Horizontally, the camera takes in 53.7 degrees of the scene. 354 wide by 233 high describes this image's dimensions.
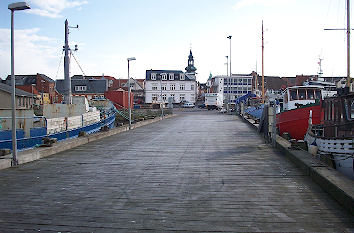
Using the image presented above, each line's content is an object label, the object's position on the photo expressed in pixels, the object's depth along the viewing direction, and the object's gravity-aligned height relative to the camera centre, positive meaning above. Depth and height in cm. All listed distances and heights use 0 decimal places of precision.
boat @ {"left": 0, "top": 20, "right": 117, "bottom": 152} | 1530 -101
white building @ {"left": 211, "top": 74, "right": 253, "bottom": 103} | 9806 +543
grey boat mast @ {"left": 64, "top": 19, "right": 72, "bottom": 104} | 2345 +202
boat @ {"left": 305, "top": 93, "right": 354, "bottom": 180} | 892 -89
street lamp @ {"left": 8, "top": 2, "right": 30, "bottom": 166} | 804 +68
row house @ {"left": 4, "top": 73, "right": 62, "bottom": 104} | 7619 +480
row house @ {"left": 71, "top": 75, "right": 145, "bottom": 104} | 9406 +505
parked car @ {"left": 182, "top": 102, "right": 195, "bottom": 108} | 8222 -24
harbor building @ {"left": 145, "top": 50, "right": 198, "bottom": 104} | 9031 +470
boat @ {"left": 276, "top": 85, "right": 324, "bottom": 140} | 1560 -28
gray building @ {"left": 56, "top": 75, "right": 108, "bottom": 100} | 7595 +390
